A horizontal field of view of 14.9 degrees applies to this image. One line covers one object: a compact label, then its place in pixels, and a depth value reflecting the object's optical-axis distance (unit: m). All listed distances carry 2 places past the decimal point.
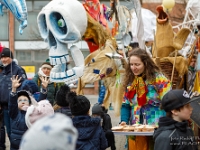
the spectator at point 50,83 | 12.54
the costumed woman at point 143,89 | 8.31
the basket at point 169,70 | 11.45
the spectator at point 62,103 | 9.58
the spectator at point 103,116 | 11.19
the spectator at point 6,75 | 11.68
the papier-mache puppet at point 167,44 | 11.48
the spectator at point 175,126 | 5.83
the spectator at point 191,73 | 11.49
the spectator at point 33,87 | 10.30
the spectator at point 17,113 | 8.51
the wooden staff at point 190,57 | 11.73
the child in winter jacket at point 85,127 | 7.62
